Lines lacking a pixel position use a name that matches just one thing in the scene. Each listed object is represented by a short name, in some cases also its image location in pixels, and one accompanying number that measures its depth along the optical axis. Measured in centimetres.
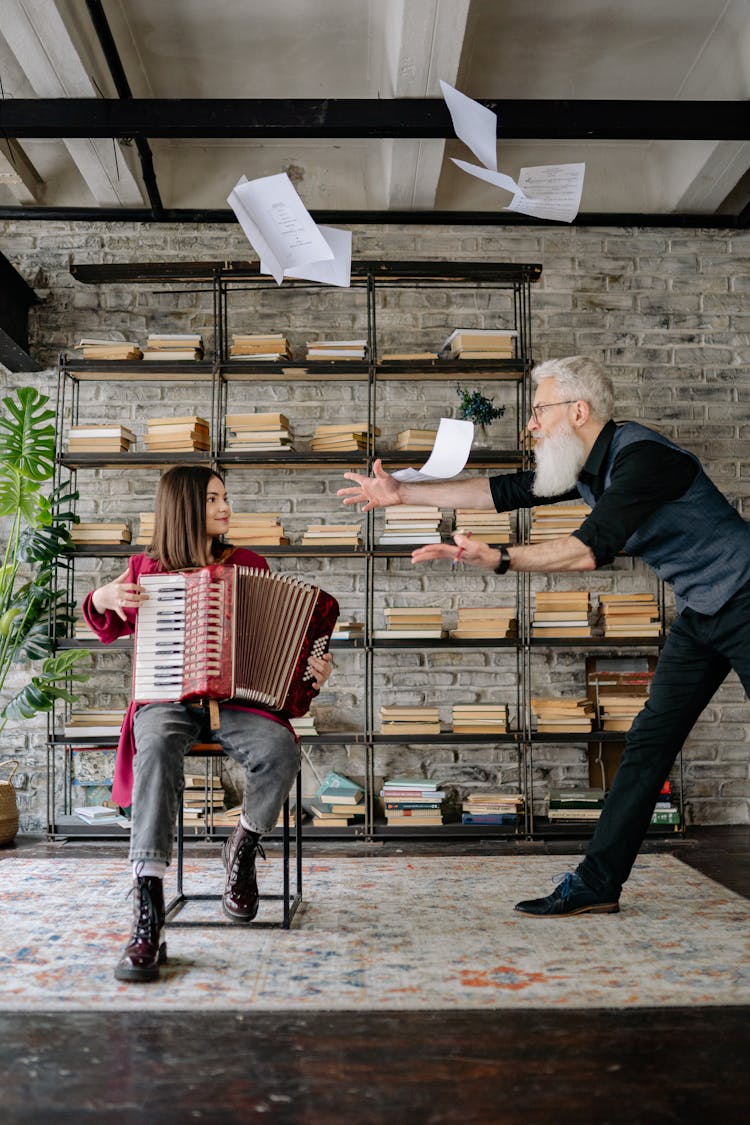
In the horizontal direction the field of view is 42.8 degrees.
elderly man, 241
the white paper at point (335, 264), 315
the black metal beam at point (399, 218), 464
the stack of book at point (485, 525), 423
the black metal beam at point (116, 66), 353
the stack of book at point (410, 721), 411
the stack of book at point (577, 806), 416
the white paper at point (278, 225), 295
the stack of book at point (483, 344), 427
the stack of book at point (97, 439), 423
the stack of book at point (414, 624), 414
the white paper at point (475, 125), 261
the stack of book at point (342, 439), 422
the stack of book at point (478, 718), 413
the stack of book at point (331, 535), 422
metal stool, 260
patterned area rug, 210
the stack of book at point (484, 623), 416
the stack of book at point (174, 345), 432
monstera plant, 403
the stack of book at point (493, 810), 412
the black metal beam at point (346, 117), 365
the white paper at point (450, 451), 262
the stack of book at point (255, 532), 419
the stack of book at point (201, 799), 409
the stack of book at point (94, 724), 408
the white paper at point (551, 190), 271
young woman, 229
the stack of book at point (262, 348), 428
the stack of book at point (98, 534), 417
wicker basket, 398
